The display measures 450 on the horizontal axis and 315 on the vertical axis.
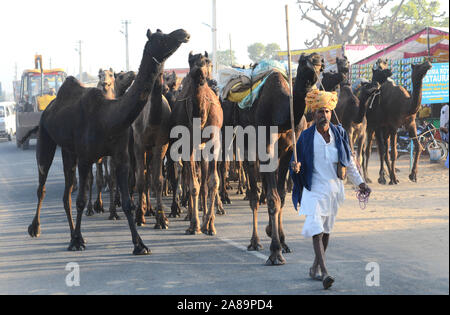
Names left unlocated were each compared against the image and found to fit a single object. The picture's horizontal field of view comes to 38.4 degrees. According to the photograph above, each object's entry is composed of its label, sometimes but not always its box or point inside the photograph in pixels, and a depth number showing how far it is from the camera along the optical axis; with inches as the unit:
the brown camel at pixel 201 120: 389.4
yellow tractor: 1342.3
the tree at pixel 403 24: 1840.6
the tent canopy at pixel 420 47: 827.9
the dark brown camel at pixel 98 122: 337.4
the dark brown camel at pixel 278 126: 311.9
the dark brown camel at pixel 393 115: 614.9
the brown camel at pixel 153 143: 421.7
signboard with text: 723.8
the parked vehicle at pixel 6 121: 1664.6
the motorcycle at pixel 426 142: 758.5
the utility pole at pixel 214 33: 1306.6
